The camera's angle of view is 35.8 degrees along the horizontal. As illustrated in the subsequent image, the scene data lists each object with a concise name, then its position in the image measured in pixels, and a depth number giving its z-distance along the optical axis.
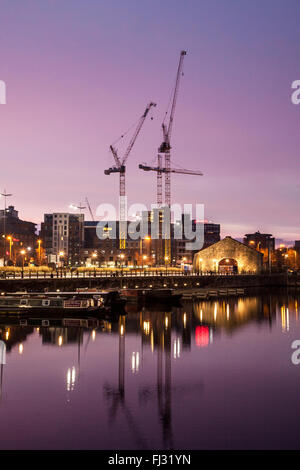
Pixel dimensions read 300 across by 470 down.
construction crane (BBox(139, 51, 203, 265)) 193.68
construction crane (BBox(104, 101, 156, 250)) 195.01
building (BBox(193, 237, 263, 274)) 132.62
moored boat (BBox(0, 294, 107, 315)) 62.62
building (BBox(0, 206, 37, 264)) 186.38
